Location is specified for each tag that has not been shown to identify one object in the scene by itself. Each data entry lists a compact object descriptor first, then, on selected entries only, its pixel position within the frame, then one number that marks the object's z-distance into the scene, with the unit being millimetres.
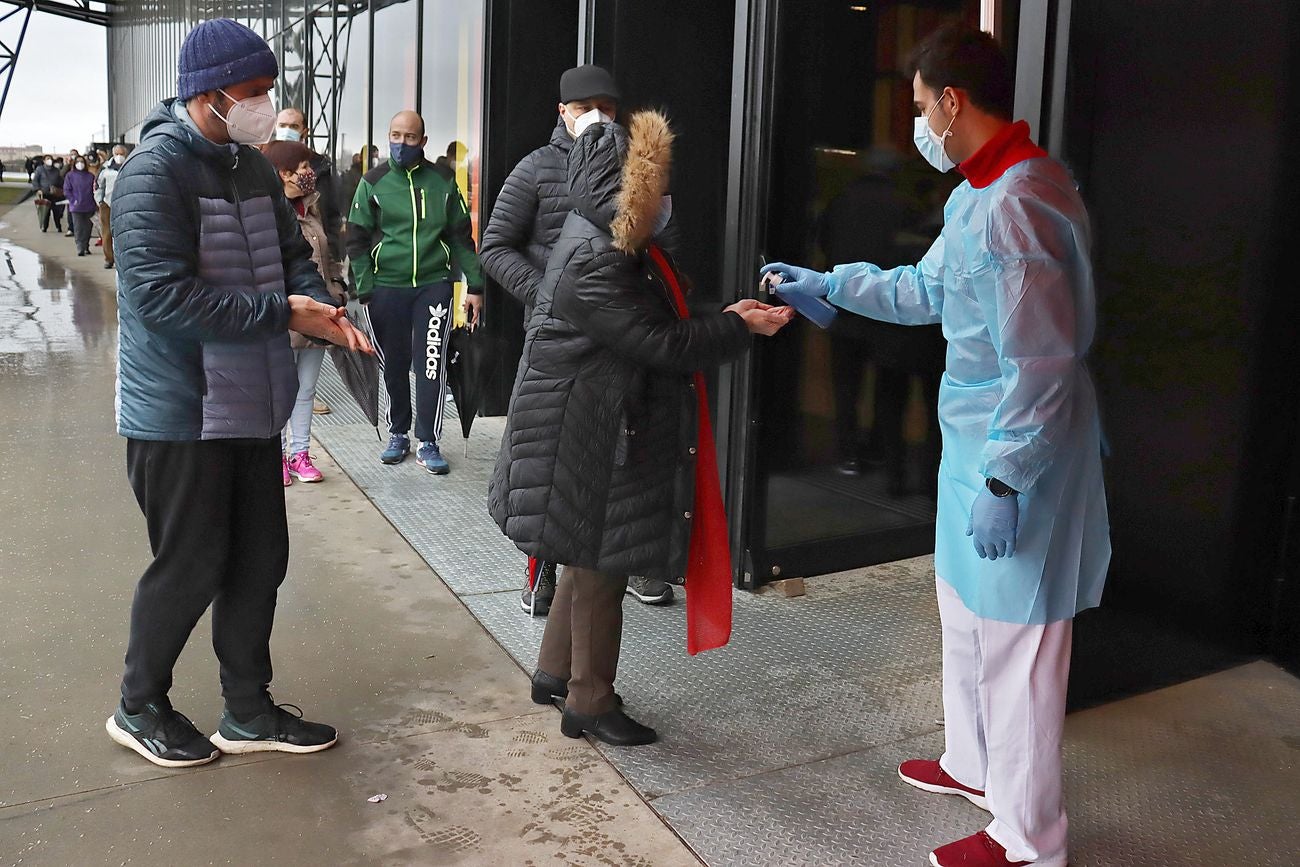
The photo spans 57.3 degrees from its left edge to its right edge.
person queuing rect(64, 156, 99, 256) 19891
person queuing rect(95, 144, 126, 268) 14773
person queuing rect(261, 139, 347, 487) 5363
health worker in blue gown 2273
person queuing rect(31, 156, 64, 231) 26125
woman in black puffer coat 2844
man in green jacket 5820
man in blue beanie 2688
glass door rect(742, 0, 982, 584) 4145
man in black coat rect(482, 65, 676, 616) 4098
